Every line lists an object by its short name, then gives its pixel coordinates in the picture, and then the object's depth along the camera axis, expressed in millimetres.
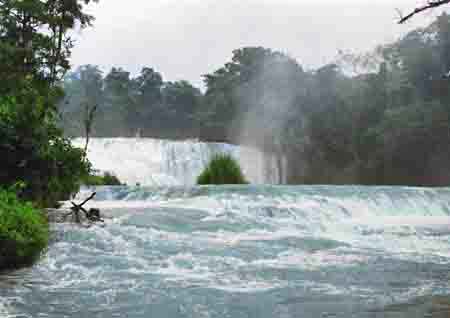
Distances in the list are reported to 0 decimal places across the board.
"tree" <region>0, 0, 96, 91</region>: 15719
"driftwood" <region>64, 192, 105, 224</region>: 10164
